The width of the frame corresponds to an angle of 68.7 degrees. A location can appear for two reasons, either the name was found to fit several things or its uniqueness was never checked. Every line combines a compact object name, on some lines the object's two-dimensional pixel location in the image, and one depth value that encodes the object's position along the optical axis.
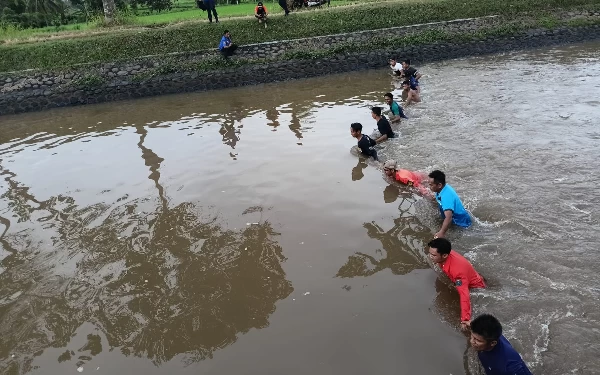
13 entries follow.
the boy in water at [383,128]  10.62
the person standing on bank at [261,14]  22.53
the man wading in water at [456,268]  5.07
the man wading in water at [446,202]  6.45
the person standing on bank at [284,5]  23.64
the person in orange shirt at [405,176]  8.37
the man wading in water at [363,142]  9.77
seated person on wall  20.53
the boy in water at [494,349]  3.87
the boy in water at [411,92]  13.86
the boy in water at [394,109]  11.88
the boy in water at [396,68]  18.53
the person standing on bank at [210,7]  22.69
